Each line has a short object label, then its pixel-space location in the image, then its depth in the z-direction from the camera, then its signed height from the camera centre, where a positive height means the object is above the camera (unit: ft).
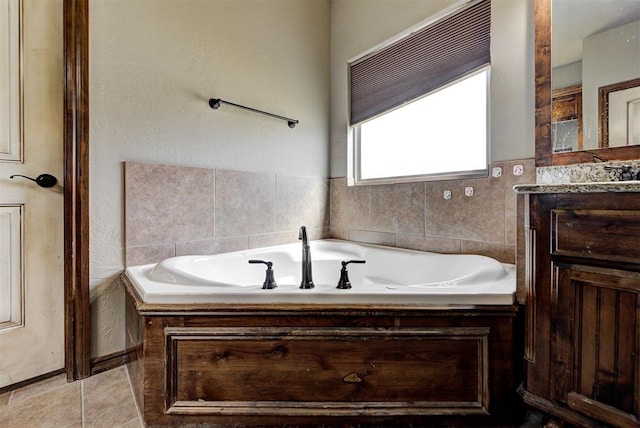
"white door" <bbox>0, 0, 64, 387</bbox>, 4.58 +0.31
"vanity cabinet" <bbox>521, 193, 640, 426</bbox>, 2.85 -0.97
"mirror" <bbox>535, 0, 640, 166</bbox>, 4.08 +1.85
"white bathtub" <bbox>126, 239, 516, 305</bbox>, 3.63 -0.96
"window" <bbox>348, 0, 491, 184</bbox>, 5.81 +2.36
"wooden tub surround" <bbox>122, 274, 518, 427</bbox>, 3.61 -1.79
